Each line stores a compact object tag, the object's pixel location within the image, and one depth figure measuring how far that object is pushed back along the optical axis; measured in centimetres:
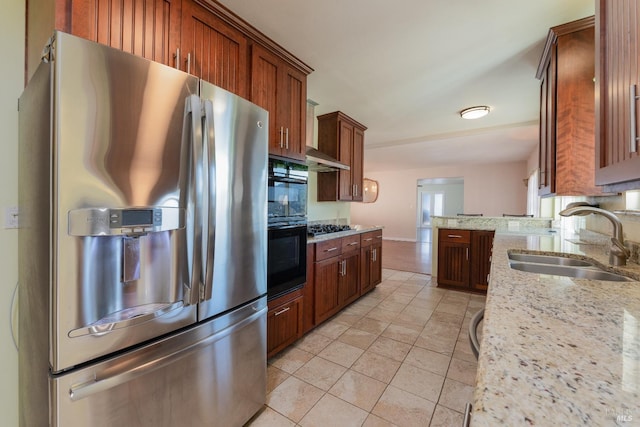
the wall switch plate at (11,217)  126
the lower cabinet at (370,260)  329
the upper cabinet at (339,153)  345
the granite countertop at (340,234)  239
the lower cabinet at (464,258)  363
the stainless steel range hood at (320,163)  271
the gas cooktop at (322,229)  275
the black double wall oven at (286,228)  190
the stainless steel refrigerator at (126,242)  82
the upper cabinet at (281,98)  195
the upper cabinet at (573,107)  169
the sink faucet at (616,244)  128
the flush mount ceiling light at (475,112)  333
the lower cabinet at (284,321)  192
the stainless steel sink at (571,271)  129
